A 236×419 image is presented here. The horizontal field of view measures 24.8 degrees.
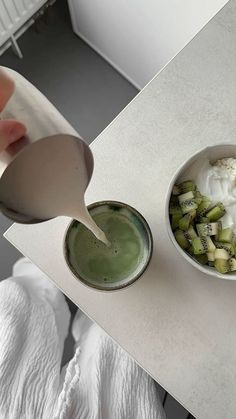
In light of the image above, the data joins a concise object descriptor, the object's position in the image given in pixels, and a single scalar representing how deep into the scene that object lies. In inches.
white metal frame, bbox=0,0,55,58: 49.3
